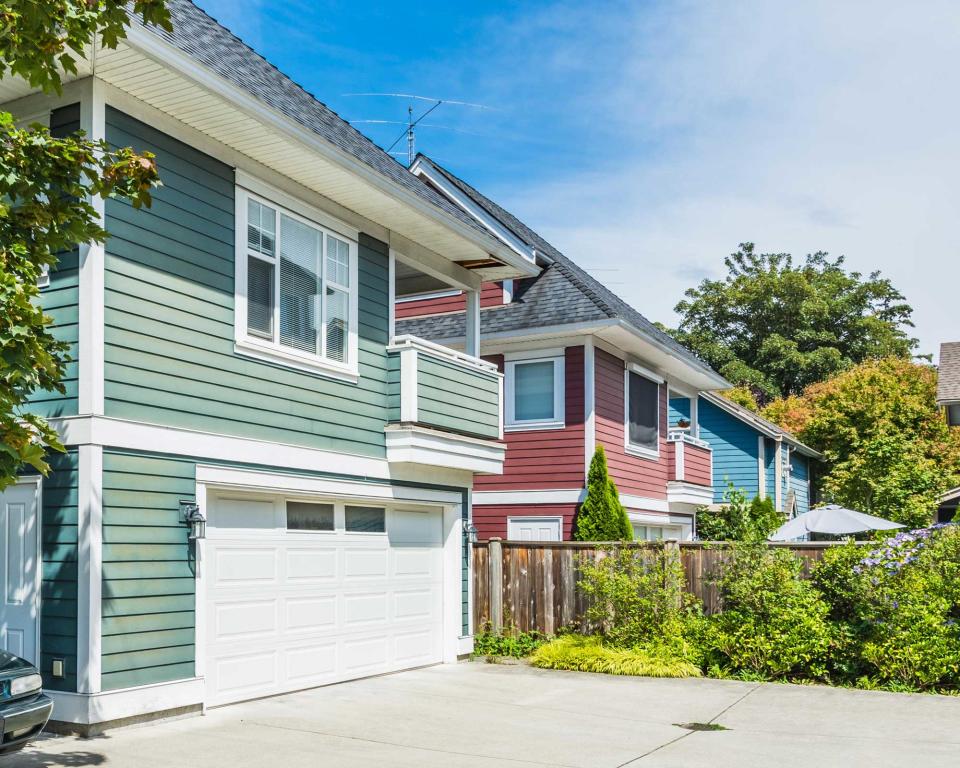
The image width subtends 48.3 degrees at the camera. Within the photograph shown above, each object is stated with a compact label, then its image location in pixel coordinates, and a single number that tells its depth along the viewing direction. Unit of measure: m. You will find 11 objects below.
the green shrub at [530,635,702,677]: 13.32
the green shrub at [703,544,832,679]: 12.77
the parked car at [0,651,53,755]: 6.97
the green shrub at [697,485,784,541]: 23.69
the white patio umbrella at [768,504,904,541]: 18.14
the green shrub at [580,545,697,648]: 14.02
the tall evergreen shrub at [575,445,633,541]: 17.34
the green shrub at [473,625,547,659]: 14.85
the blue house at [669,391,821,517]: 30.30
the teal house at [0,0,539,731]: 8.82
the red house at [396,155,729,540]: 18.02
